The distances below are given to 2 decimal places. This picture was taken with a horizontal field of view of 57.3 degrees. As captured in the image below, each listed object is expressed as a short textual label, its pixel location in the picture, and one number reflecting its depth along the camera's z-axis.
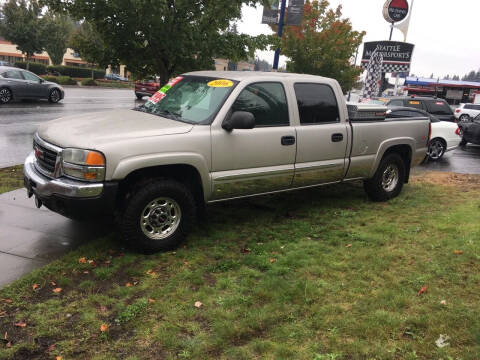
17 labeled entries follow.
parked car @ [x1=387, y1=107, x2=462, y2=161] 12.22
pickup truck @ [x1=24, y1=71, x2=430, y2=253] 4.17
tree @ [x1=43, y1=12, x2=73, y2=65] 38.72
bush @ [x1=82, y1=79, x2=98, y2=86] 39.08
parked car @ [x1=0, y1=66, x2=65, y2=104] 17.66
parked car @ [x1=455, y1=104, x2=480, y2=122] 23.47
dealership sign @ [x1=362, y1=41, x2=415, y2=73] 26.48
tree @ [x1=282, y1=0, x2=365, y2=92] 24.81
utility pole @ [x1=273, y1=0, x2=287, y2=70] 13.39
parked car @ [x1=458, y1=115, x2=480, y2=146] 14.59
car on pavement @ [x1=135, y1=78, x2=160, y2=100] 26.80
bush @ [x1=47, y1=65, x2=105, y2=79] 45.31
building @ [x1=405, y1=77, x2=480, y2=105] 44.94
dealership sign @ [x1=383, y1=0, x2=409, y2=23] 24.75
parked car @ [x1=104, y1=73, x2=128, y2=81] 61.59
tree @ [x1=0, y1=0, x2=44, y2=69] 35.53
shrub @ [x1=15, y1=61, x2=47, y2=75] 40.66
